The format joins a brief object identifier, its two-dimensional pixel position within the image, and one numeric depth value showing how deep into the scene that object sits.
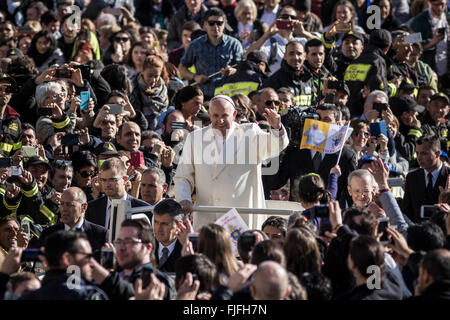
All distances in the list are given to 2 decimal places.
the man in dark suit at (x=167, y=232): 17.08
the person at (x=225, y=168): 18.64
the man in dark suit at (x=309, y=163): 21.34
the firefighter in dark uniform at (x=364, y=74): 26.72
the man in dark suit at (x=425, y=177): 20.89
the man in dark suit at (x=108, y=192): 19.16
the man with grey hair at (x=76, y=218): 17.95
